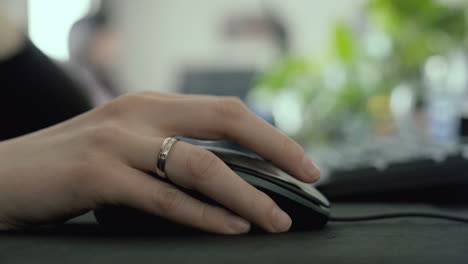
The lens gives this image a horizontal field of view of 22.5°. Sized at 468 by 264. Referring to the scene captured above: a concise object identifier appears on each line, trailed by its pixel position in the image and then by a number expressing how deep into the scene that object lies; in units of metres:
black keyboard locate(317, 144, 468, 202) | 0.59
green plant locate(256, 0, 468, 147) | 1.40
